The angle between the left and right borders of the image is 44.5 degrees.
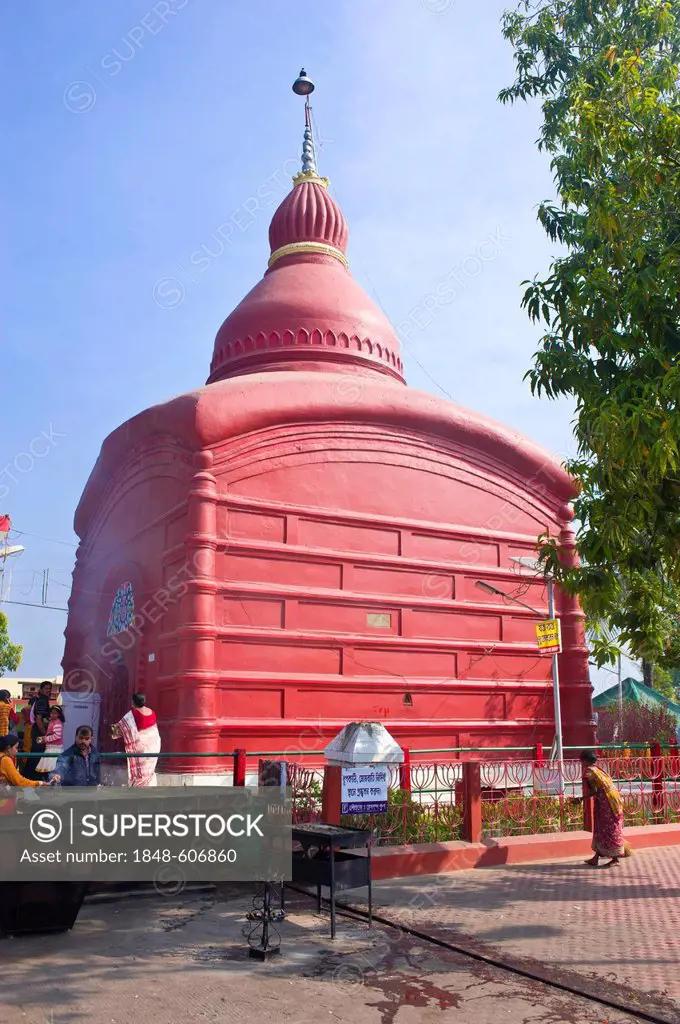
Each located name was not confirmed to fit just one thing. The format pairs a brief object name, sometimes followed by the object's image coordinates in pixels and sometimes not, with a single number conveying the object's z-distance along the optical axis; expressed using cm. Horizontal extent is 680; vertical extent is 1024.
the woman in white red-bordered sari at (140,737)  962
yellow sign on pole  1155
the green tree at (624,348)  611
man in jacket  718
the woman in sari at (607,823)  869
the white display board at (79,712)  1373
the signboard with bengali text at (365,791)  772
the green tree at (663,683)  3500
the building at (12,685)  4972
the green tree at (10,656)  3431
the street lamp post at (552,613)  1172
